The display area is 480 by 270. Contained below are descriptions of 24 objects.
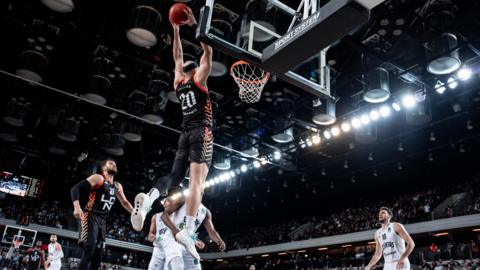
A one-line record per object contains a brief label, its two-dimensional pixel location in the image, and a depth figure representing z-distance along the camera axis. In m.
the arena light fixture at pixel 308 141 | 17.47
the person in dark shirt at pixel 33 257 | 17.46
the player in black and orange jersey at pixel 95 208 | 5.93
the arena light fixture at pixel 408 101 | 13.30
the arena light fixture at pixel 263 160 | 18.83
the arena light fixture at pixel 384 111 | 14.17
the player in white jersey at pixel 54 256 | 10.56
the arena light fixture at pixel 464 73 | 12.10
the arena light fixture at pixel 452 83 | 12.62
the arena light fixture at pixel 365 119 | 14.61
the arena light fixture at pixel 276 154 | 19.27
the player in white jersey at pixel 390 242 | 7.38
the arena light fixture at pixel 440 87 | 12.87
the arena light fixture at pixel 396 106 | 14.27
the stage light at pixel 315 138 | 16.91
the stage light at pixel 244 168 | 20.98
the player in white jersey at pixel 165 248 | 4.81
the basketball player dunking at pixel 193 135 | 4.24
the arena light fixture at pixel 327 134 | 16.57
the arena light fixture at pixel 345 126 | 15.55
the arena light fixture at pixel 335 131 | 15.98
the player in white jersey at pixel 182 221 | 4.84
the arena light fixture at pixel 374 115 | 14.20
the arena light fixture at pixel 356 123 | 14.88
